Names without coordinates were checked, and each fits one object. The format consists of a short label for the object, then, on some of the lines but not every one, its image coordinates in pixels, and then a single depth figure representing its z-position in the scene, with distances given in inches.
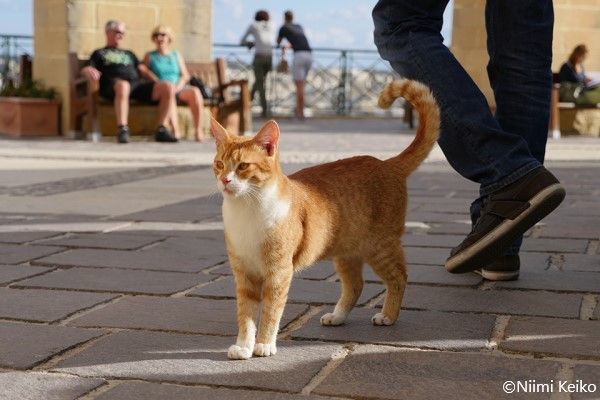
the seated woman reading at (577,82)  559.8
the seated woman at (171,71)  493.0
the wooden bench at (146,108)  500.1
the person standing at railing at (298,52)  743.7
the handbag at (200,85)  516.1
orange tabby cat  103.1
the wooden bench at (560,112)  550.3
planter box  522.0
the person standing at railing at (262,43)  737.0
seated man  481.7
